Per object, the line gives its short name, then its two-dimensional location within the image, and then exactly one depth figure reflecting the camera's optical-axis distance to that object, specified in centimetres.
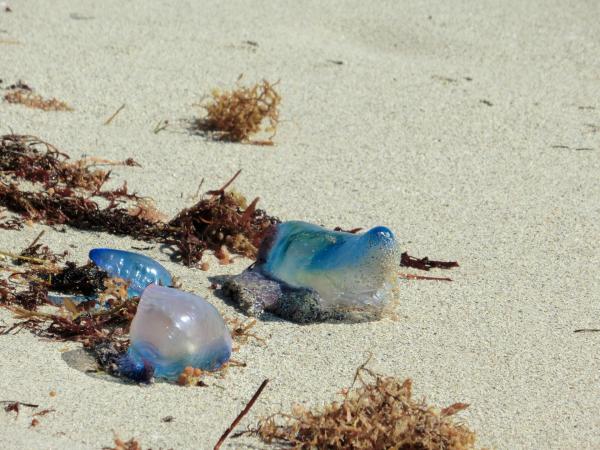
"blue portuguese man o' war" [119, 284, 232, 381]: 450
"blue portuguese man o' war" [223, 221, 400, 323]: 527
